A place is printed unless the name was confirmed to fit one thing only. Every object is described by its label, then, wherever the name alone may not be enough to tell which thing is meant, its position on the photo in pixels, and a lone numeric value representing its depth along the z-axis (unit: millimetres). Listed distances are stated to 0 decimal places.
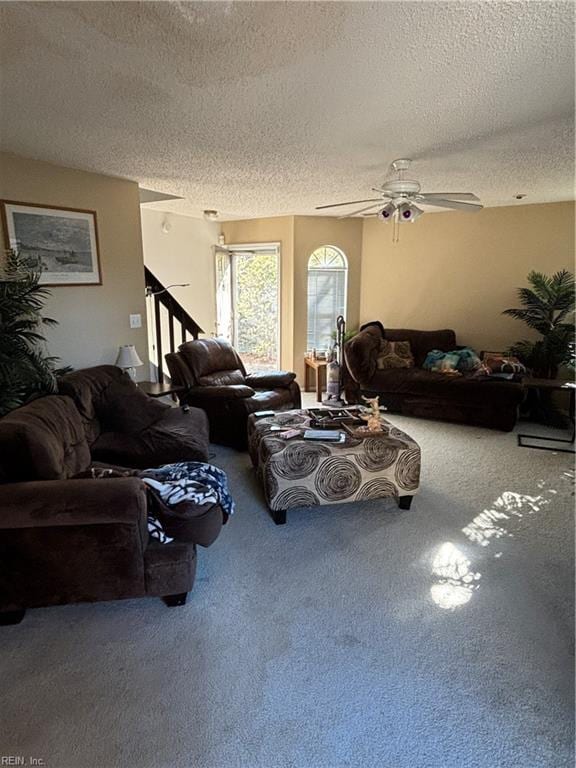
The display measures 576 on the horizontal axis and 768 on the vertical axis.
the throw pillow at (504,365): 4684
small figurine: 3046
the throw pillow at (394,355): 5234
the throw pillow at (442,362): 4992
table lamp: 3684
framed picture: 3008
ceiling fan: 2945
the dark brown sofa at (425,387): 4469
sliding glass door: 6293
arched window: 6039
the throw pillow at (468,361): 5039
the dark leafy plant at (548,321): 4617
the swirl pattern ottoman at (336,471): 2699
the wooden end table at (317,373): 5629
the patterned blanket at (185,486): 1947
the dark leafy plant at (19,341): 2492
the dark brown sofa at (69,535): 1765
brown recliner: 3918
